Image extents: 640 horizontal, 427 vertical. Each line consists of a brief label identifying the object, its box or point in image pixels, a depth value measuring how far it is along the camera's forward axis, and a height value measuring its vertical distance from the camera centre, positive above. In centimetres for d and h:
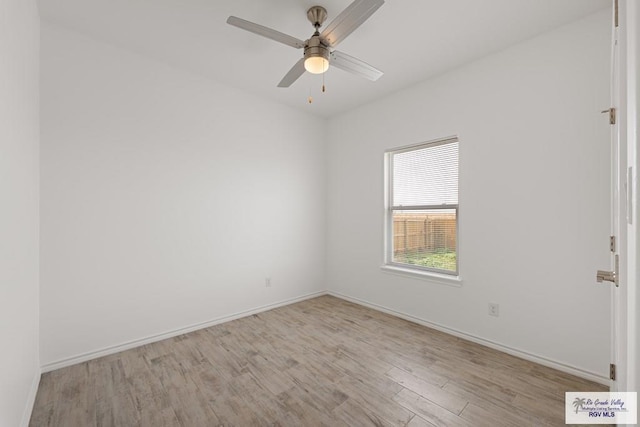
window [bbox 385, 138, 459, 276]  301 +5
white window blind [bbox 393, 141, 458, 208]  301 +43
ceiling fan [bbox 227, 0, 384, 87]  164 +119
